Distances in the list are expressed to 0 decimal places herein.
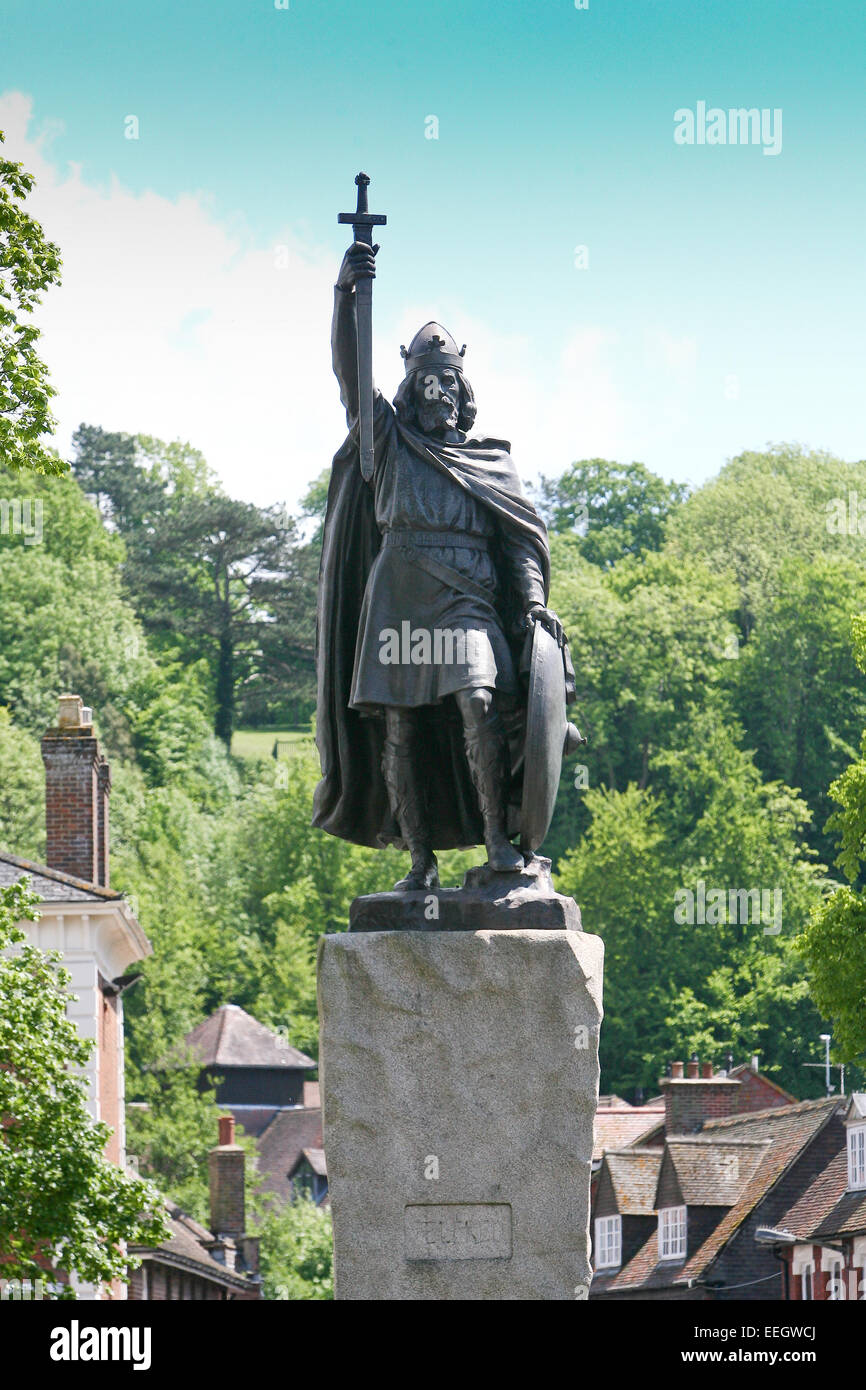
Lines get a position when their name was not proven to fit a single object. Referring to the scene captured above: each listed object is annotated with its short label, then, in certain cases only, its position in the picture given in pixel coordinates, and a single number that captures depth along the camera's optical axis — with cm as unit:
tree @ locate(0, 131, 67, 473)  2167
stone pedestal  1111
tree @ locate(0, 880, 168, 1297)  2431
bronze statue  1171
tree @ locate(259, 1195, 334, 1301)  6106
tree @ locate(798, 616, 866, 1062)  3238
